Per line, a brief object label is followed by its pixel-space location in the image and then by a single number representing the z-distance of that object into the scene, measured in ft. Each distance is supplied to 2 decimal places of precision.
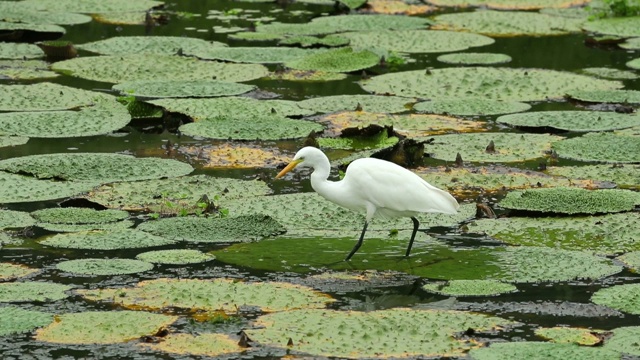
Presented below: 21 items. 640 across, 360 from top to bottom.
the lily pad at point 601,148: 67.56
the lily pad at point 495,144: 67.67
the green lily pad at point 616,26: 102.59
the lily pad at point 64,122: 70.13
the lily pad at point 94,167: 62.39
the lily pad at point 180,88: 79.46
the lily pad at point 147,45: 92.17
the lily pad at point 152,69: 84.48
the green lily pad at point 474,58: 90.58
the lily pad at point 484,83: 81.76
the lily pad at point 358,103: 77.30
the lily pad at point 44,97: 75.72
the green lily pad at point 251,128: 70.69
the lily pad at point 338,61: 87.67
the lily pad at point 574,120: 73.82
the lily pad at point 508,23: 103.71
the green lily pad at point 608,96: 79.92
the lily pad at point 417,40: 95.91
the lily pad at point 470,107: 76.95
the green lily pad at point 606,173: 63.46
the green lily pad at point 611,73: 88.17
